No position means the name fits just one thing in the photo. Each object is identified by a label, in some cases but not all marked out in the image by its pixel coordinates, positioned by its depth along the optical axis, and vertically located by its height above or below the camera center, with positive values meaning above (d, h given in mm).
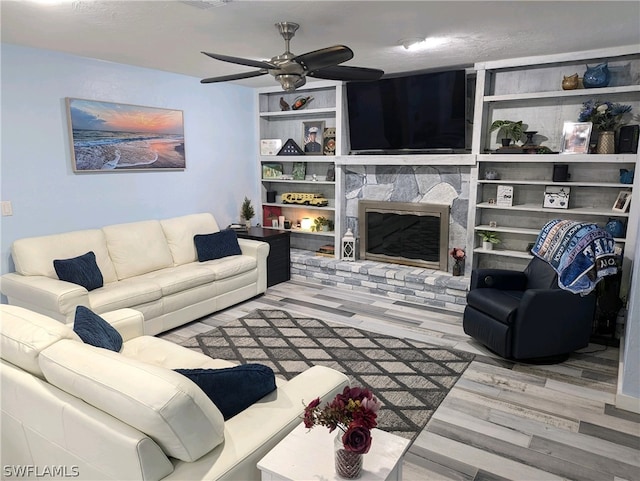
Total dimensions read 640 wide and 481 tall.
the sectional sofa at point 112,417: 1383 -869
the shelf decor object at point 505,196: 4430 -265
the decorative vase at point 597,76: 3789 +819
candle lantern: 5453 -967
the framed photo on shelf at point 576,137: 3930 +300
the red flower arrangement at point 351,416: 1373 -806
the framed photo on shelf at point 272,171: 6117 -20
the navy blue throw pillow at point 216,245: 4754 -836
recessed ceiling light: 3404 +1027
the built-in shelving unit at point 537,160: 3838 +87
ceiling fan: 2377 +639
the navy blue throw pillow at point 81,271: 3602 -852
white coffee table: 1457 -1012
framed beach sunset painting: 4121 +338
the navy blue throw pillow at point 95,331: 2137 -826
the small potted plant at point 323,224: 5859 -732
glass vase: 1419 -955
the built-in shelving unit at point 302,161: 5594 +114
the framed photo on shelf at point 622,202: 3771 -277
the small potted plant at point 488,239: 4582 -728
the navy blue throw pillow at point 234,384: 1668 -865
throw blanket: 3291 -671
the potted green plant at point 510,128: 4309 +414
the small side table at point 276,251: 5336 -1026
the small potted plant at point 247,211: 5746 -548
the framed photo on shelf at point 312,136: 5746 +443
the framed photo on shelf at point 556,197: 4145 -260
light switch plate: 3657 -324
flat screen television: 4562 +627
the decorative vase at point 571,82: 3947 +796
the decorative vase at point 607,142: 3793 +243
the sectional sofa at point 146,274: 3471 -981
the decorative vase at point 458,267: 4805 -1079
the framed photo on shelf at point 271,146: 5996 +327
